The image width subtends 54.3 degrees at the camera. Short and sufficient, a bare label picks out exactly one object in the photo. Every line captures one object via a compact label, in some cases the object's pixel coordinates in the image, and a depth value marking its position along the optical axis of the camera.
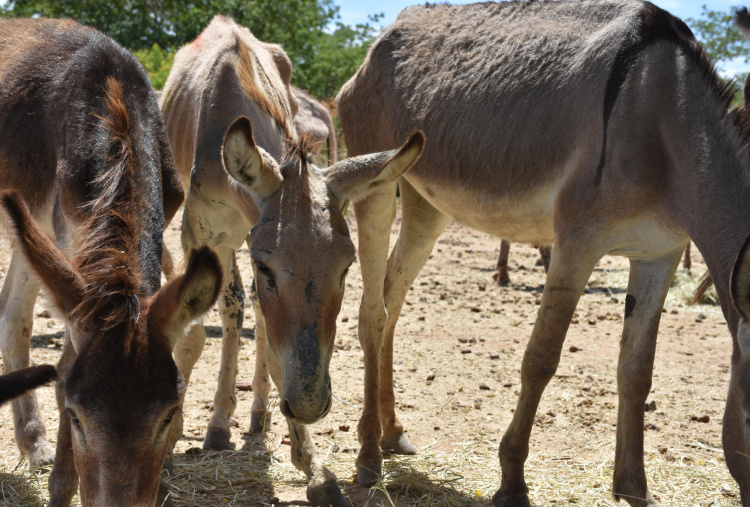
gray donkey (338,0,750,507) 3.80
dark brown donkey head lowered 2.63
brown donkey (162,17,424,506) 3.40
